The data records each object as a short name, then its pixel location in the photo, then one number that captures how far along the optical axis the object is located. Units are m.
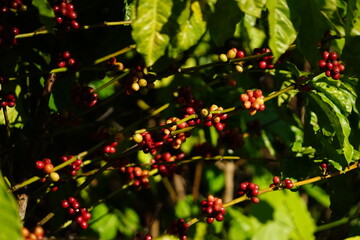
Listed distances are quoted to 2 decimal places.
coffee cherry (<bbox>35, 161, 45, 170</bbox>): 2.84
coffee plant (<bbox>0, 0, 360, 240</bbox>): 2.72
